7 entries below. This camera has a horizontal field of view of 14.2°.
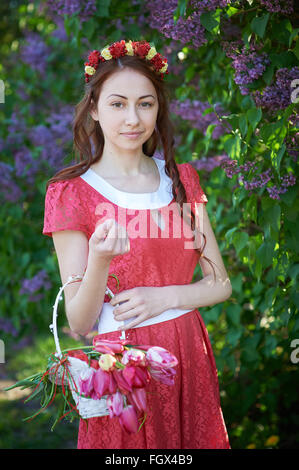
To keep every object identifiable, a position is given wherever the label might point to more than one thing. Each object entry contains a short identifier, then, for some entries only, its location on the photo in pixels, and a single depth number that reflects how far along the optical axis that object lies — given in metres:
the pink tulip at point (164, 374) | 2.36
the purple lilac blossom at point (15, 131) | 4.56
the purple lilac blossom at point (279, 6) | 2.76
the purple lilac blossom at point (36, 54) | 5.11
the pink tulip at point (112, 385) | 2.32
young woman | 2.59
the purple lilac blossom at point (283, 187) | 2.78
